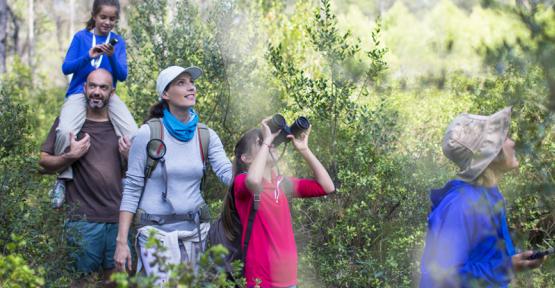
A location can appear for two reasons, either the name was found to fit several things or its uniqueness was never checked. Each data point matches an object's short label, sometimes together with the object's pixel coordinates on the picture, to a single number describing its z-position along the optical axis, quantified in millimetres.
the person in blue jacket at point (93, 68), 5711
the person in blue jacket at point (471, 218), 3535
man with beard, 5617
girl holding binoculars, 4551
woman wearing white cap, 4766
